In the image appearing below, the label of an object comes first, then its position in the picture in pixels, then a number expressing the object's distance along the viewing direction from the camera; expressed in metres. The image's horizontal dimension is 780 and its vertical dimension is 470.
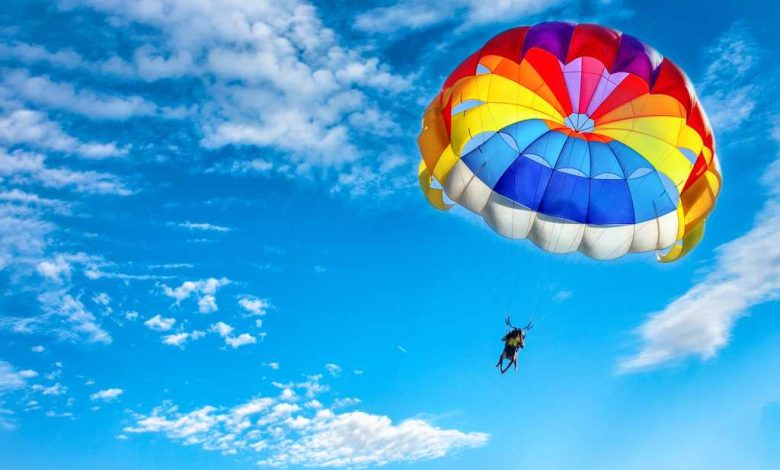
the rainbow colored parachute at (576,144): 22.02
